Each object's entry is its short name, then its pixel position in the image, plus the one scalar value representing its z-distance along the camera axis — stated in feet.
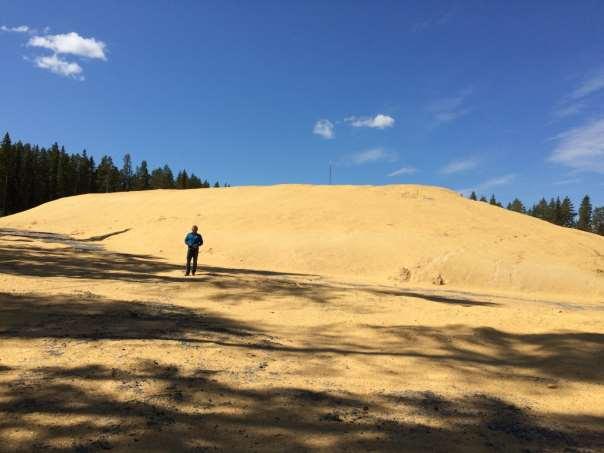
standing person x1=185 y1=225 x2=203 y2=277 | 46.18
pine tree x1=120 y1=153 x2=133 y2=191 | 336.70
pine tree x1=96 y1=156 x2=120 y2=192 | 305.73
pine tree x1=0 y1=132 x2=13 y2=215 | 241.14
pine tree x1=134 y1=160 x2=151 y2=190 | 343.05
